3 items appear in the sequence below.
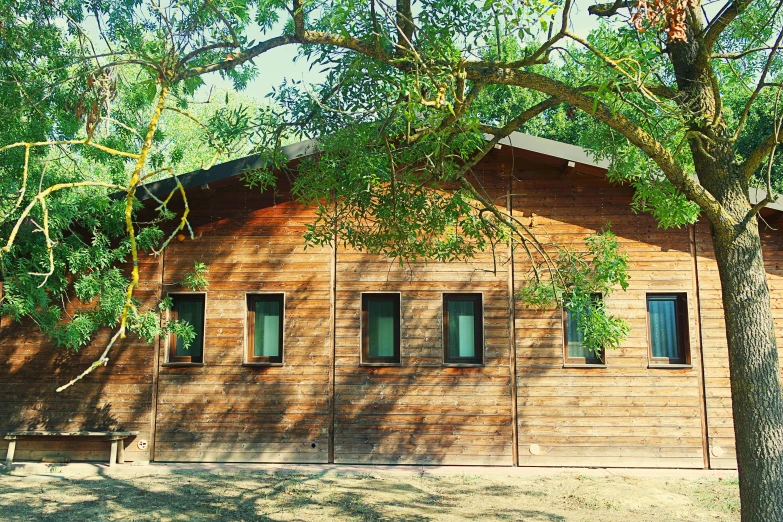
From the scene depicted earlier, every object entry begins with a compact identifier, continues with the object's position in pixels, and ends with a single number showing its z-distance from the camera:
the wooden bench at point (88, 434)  9.87
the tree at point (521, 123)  4.91
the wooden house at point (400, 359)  10.00
